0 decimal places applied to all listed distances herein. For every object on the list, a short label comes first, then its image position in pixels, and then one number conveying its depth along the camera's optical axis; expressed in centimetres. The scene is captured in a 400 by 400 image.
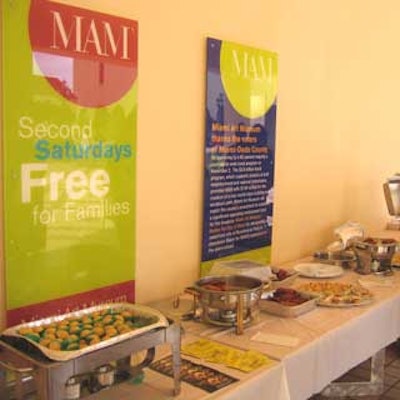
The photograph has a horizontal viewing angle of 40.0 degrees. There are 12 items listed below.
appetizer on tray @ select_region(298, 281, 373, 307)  191
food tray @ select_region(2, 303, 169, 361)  103
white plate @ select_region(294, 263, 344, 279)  229
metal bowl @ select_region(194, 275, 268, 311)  160
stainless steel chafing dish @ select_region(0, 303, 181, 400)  101
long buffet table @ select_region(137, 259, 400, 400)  133
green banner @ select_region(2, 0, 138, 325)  143
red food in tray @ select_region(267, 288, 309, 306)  185
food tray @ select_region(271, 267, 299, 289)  200
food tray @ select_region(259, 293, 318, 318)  178
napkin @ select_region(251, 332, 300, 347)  156
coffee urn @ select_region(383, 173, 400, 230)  314
